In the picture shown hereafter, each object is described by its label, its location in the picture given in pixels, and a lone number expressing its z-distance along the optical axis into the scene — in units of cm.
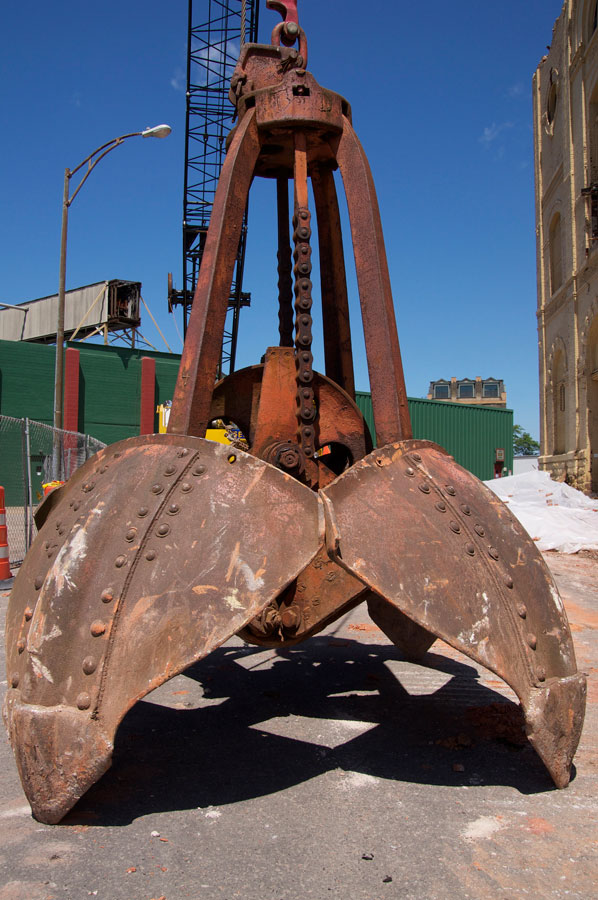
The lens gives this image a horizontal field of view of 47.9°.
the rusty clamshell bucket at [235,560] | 245
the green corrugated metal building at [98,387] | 2512
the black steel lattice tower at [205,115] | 2622
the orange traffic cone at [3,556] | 866
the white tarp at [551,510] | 1277
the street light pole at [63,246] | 1326
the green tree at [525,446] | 10088
